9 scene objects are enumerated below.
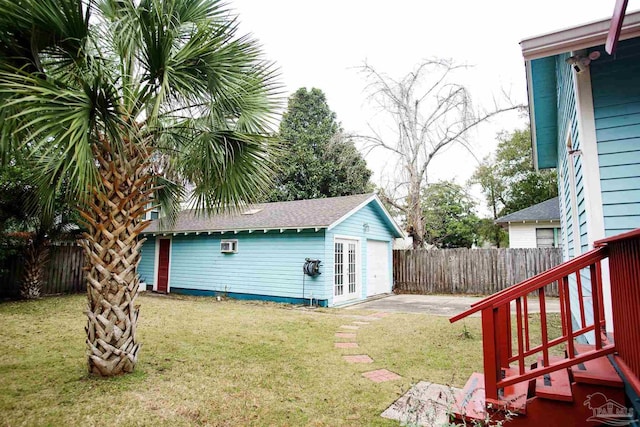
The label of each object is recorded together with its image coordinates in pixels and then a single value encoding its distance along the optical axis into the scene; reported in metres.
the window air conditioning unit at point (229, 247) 11.62
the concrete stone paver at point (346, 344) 5.50
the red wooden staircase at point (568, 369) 2.08
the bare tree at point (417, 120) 13.90
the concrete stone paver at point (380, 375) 4.03
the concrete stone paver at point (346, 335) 6.12
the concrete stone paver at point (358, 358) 4.73
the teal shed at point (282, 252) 10.23
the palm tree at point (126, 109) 3.07
